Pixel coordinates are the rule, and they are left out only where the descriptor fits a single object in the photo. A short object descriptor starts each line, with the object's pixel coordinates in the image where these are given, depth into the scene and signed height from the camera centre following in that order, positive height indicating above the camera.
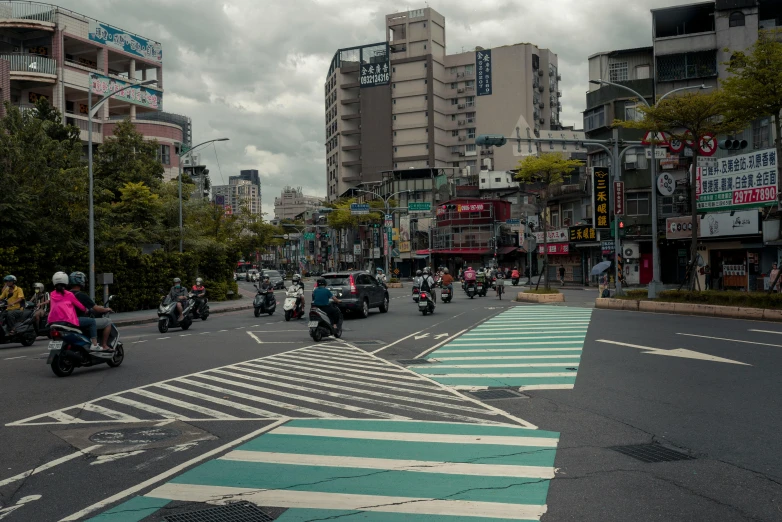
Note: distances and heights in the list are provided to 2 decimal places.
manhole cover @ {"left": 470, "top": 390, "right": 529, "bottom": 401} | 10.13 -1.95
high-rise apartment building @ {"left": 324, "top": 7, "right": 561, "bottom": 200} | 104.88 +25.75
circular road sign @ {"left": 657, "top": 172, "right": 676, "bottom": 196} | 38.12 +4.23
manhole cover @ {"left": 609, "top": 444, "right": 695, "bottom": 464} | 6.71 -1.92
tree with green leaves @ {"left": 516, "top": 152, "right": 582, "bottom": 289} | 56.88 +7.93
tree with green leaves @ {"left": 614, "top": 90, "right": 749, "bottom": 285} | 25.66 +5.53
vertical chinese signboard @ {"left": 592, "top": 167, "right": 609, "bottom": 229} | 46.28 +4.43
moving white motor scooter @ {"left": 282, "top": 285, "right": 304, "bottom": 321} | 26.95 -1.33
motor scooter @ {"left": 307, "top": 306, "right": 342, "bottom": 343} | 18.80 -1.55
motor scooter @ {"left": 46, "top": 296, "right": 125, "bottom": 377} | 12.62 -1.45
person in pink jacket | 12.66 -0.57
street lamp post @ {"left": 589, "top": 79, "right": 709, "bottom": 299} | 28.78 -0.06
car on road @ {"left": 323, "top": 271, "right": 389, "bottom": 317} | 26.78 -0.90
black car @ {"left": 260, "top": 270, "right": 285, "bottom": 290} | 63.69 -1.02
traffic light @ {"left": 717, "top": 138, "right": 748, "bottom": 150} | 28.11 +4.72
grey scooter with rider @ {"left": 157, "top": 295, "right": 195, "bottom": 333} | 22.78 -1.50
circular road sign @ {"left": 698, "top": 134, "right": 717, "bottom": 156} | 30.95 +5.39
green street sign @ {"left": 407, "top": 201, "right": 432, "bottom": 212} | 58.00 +5.02
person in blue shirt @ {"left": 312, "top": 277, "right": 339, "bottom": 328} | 18.89 -0.89
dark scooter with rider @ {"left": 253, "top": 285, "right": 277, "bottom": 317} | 30.27 -1.42
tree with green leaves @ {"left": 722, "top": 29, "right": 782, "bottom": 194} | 23.14 +5.96
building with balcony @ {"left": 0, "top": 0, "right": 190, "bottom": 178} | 50.78 +16.41
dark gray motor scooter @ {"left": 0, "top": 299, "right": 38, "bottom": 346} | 19.28 -1.58
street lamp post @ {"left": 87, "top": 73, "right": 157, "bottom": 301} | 27.13 +1.23
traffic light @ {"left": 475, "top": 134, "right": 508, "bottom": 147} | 25.50 +4.60
